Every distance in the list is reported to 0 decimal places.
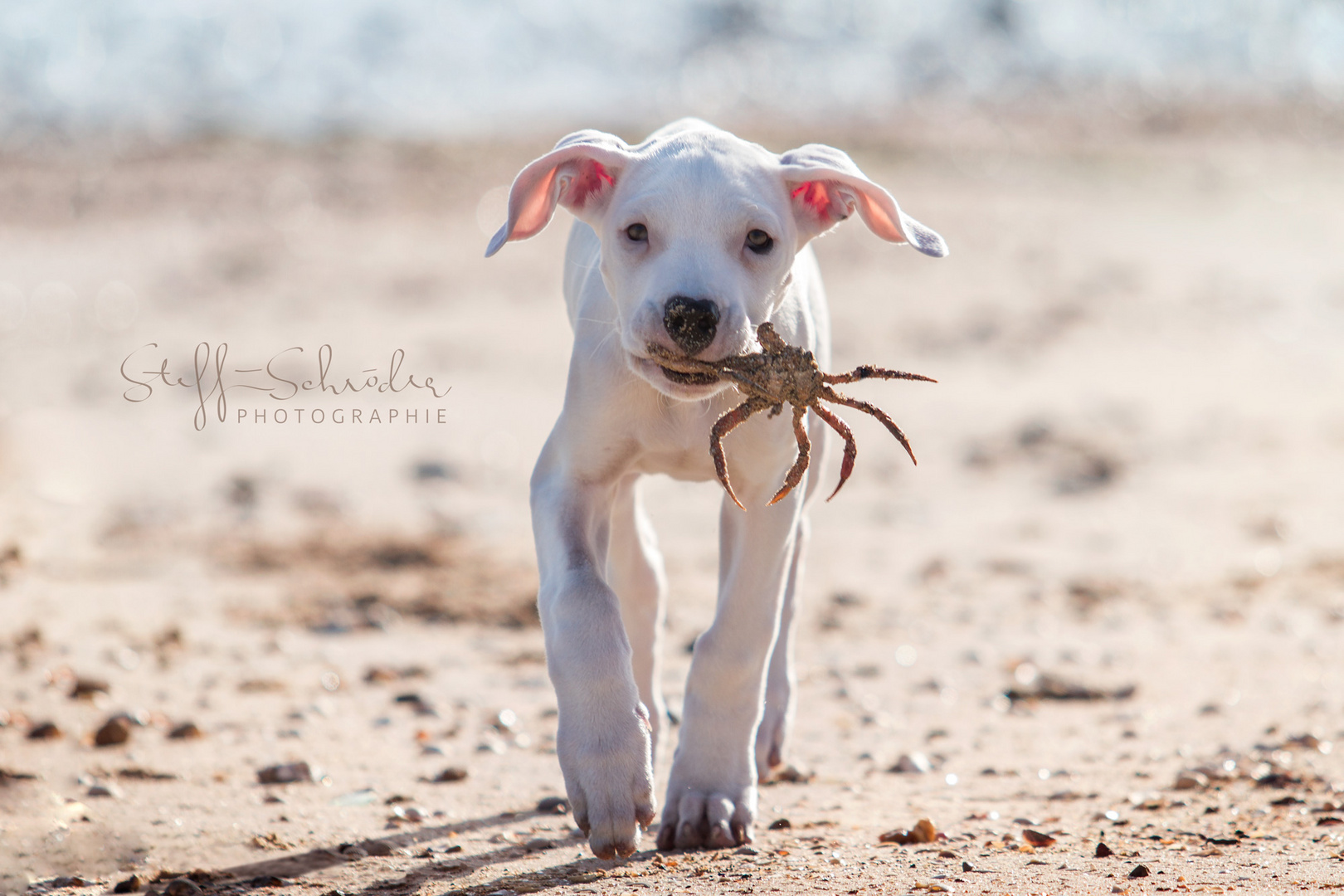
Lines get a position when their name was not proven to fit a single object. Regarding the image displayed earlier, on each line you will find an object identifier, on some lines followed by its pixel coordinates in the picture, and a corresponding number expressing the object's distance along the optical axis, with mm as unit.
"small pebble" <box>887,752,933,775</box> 9922
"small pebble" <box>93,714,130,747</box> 9711
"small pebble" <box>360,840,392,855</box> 8008
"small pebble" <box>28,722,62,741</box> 9711
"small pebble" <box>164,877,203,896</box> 7184
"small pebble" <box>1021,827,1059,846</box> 7859
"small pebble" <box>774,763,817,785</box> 9797
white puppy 7223
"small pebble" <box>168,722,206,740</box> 10109
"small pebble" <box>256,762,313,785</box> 9273
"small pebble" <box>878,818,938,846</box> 8086
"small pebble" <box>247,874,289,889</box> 7418
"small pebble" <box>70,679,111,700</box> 10664
